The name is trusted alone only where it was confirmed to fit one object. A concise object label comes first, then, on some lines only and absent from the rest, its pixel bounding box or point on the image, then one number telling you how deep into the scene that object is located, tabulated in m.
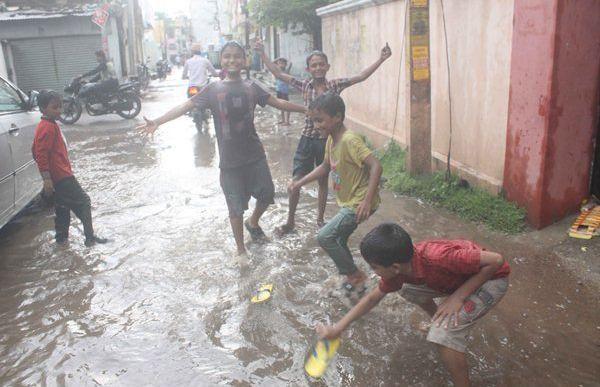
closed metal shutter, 18.83
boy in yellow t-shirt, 3.31
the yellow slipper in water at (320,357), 2.64
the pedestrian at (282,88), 12.49
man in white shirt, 11.74
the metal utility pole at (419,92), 5.64
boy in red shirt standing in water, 4.60
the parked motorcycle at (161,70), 32.06
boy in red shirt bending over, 2.32
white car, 4.83
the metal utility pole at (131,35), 29.78
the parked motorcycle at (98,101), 13.67
